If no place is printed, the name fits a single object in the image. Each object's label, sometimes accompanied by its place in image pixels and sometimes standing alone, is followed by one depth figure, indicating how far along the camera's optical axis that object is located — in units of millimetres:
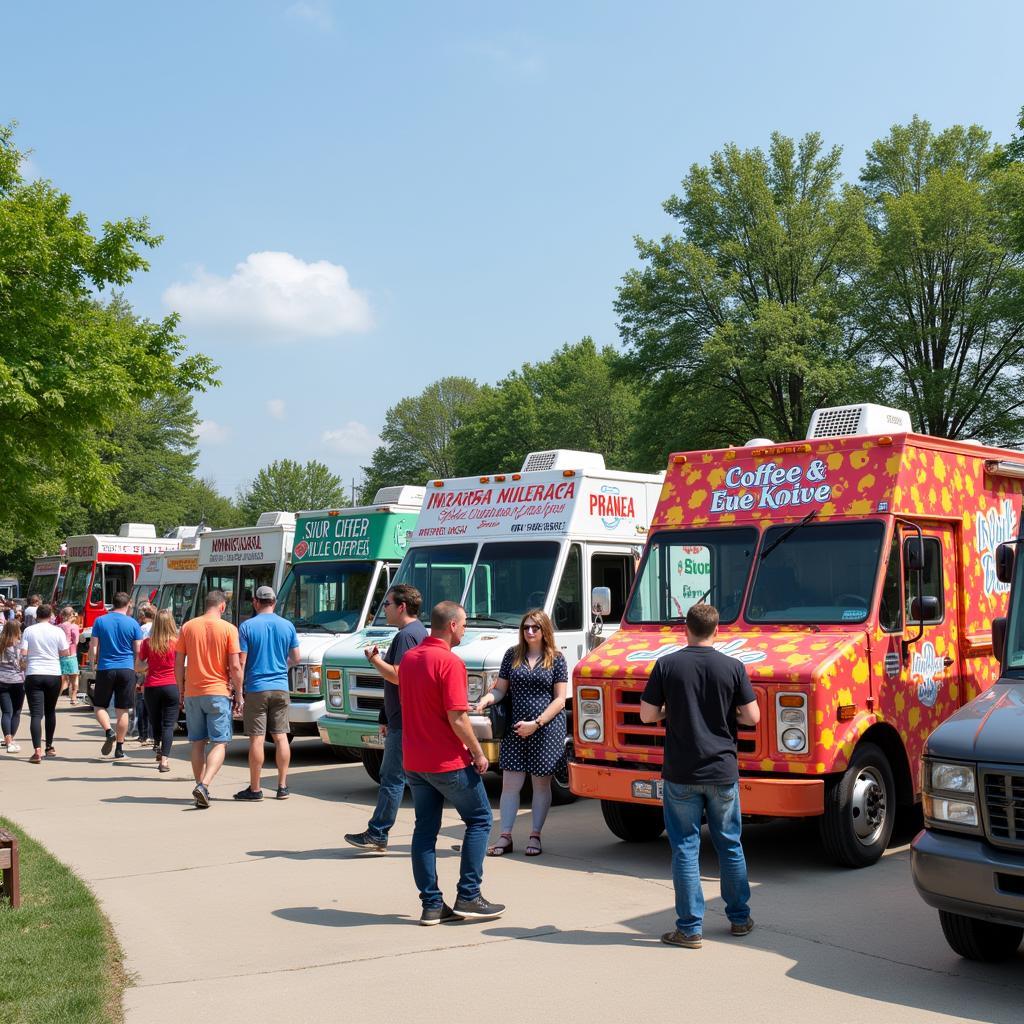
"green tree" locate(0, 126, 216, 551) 18297
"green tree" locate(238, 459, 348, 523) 78625
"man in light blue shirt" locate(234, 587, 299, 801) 11539
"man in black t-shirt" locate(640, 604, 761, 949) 6355
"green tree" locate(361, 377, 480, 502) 75250
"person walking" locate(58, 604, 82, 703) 21062
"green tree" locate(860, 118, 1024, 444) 32969
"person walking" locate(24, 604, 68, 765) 14734
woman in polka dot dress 8992
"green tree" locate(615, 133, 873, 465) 34656
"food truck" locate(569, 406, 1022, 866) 7949
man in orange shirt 11633
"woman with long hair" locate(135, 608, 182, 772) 14055
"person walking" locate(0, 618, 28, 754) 14906
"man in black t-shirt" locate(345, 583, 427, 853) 8672
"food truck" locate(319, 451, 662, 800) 11484
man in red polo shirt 6781
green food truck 14102
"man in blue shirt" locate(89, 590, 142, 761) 14867
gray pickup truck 5391
